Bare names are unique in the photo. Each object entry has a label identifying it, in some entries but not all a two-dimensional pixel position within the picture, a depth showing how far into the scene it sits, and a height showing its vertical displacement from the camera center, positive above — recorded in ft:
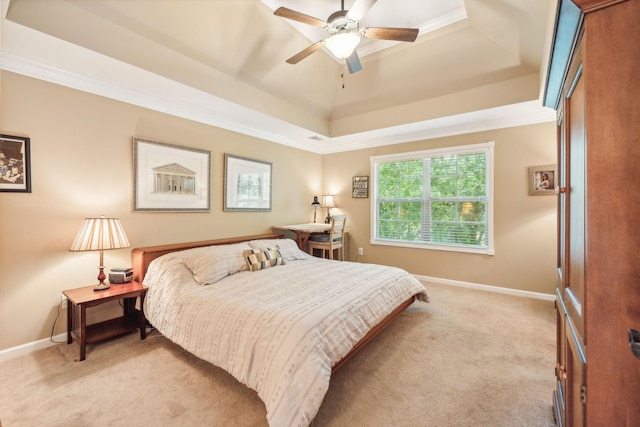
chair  14.52 -1.38
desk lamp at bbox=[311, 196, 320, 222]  17.24 +0.62
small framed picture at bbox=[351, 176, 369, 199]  16.58 +1.63
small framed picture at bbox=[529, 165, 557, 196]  11.47 +1.44
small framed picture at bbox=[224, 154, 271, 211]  12.72 +1.47
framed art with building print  9.79 +1.42
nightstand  7.23 -3.05
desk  14.37 -0.83
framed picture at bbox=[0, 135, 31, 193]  7.19 +1.33
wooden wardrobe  2.40 +0.04
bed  4.97 -2.31
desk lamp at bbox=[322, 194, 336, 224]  17.44 +0.75
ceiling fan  7.15 +5.04
